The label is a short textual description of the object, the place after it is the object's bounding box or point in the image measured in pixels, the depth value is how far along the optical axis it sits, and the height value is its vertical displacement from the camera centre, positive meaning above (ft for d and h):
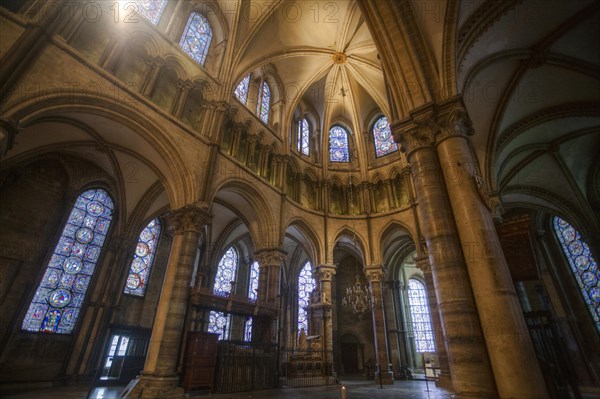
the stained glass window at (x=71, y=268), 34.83 +9.43
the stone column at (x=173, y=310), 24.61 +3.55
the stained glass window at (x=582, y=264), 47.55 +14.95
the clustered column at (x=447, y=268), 14.23 +4.55
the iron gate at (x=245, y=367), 27.82 -1.03
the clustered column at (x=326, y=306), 41.86 +6.85
